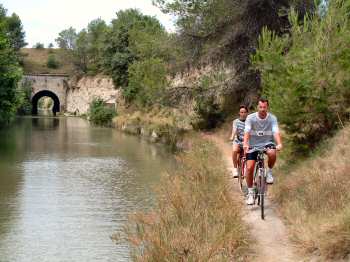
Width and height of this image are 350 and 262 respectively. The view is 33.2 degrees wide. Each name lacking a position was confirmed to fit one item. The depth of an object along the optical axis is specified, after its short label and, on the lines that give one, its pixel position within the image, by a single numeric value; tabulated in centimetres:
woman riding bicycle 1119
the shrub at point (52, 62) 8868
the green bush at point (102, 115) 5153
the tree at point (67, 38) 9322
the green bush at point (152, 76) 2908
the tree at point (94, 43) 7325
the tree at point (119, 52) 5209
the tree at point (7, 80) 3632
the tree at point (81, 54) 7638
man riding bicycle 907
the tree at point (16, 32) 8788
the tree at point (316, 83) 1168
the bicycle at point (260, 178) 895
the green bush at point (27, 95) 7499
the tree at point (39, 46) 10269
